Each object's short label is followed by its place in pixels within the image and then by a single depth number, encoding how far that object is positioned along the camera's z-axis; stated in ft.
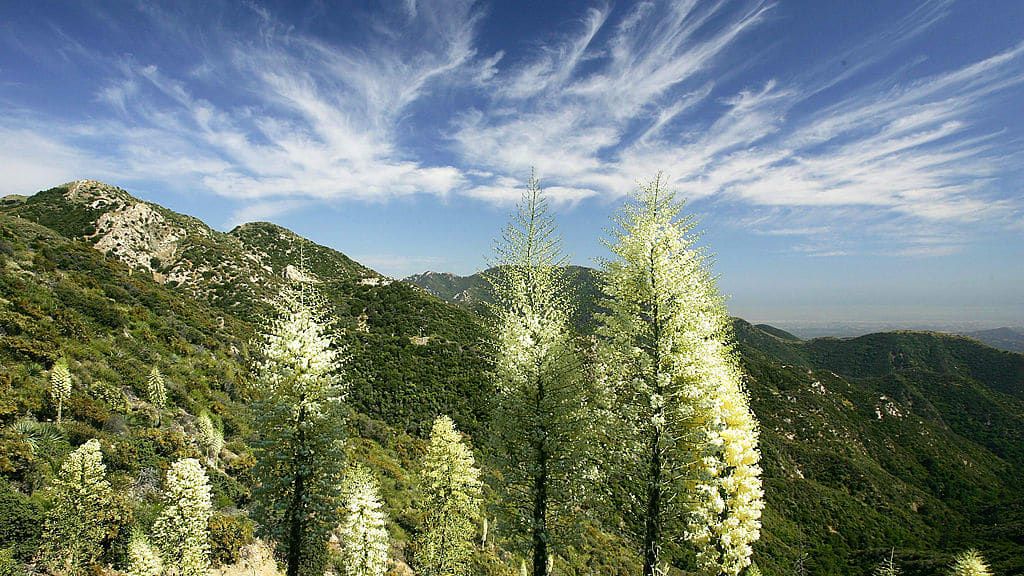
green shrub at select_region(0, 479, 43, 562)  31.30
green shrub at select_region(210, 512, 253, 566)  43.29
